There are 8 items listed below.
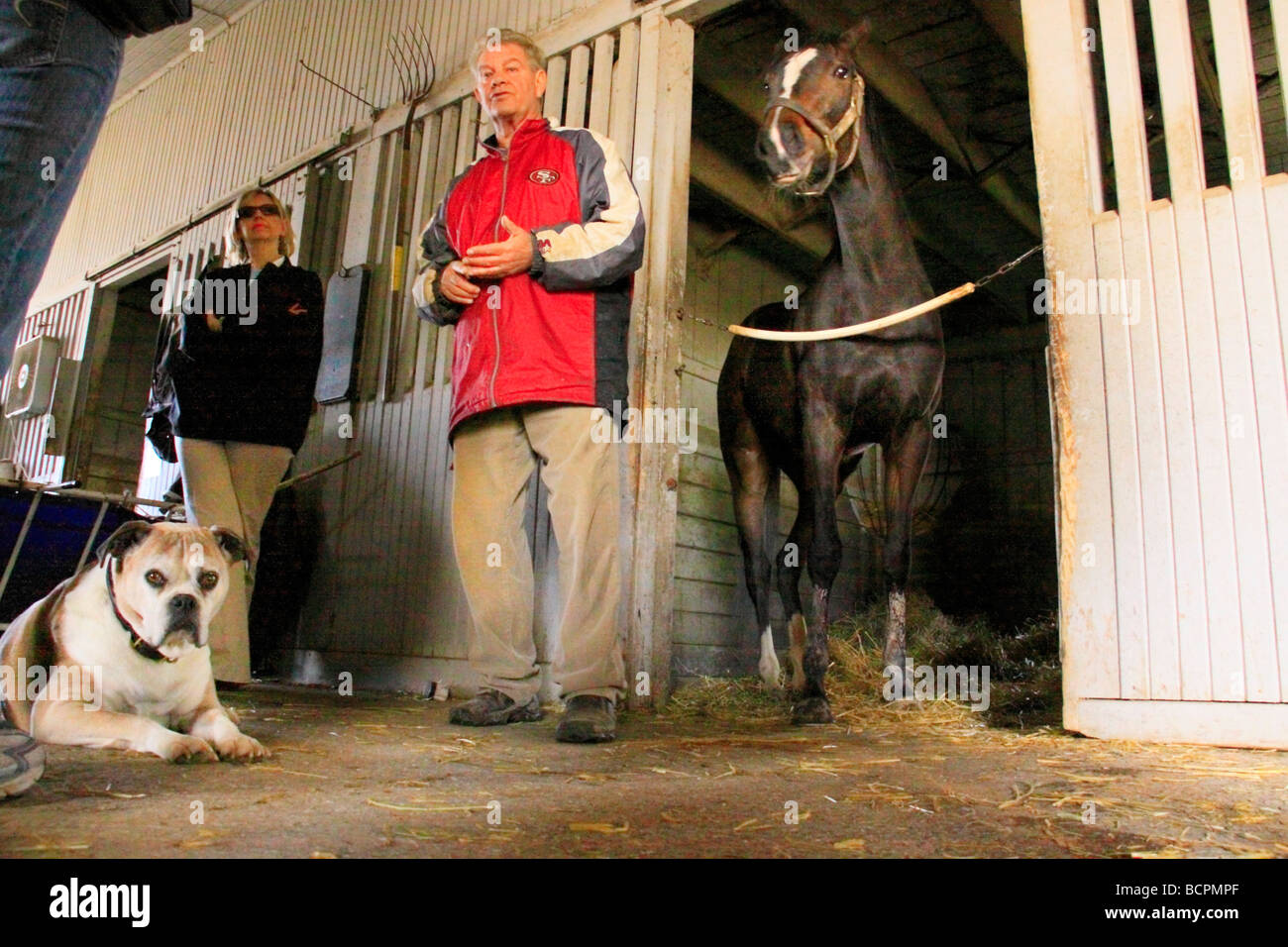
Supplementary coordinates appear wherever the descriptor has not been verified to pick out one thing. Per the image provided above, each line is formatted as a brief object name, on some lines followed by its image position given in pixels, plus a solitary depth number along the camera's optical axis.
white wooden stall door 2.05
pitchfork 4.28
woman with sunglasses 2.95
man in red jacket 2.26
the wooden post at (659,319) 3.02
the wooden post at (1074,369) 2.24
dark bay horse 2.85
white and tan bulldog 1.76
